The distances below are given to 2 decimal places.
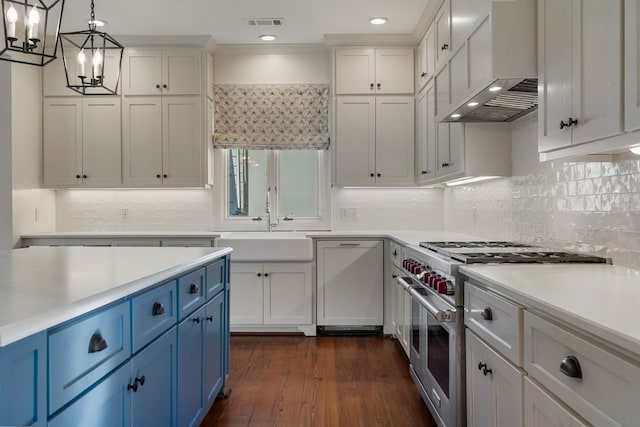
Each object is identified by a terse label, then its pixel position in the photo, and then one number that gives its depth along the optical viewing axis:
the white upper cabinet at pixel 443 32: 2.93
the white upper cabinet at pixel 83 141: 4.14
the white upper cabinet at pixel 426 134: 3.50
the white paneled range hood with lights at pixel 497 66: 1.92
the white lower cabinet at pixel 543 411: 1.07
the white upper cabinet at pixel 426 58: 3.45
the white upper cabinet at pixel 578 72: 1.35
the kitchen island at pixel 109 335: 0.94
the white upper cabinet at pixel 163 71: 4.12
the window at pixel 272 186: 4.46
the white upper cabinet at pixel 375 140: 4.10
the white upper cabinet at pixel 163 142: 4.12
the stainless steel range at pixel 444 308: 1.87
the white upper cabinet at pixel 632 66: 1.24
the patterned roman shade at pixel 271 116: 4.33
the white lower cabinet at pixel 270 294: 3.84
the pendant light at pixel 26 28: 1.64
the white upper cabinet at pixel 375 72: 4.11
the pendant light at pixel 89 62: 4.09
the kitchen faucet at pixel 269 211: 4.39
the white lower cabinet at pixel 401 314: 2.98
